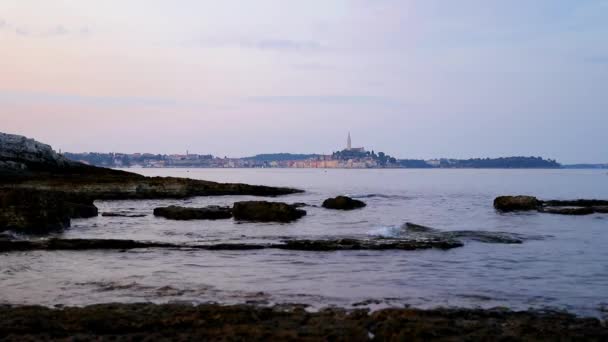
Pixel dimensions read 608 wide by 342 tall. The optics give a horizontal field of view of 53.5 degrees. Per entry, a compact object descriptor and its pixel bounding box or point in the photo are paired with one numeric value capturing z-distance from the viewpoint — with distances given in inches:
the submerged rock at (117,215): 1471.5
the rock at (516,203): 1817.2
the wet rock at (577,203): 1964.7
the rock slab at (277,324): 355.6
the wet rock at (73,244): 810.8
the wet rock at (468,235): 986.1
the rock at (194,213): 1384.1
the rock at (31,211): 951.0
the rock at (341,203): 1817.2
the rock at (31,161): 2343.8
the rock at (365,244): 863.1
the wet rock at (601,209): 1682.6
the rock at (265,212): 1346.0
